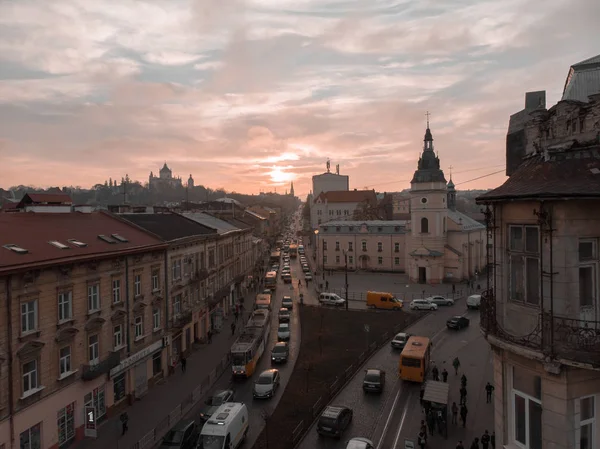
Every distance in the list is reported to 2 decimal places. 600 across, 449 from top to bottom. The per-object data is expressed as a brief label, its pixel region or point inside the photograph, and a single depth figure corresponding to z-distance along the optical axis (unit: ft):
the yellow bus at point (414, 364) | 90.22
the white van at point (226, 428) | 61.57
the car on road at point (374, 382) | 86.38
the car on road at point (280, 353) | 105.40
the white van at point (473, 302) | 156.04
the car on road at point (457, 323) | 132.16
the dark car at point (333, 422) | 68.64
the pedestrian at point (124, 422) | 72.18
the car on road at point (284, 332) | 125.18
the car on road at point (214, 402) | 73.72
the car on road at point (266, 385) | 85.04
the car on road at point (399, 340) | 114.11
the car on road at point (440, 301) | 166.09
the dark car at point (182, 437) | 63.87
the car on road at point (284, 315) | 142.41
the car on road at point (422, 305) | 156.25
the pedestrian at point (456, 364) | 94.84
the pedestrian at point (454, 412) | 74.02
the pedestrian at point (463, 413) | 72.79
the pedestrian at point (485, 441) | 61.87
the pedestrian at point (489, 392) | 81.10
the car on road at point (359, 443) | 60.07
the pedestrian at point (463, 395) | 77.69
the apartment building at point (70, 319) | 59.82
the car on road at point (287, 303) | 163.84
